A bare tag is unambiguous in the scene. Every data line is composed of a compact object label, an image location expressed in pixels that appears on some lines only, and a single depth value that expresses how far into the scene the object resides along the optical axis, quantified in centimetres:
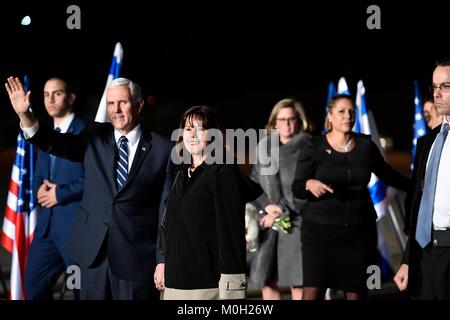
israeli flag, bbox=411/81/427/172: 965
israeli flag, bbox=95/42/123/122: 834
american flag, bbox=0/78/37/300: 816
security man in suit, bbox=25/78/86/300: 709
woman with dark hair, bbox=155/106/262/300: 483
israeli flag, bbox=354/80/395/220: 895
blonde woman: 795
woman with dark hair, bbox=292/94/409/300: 679
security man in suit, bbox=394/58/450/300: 490
